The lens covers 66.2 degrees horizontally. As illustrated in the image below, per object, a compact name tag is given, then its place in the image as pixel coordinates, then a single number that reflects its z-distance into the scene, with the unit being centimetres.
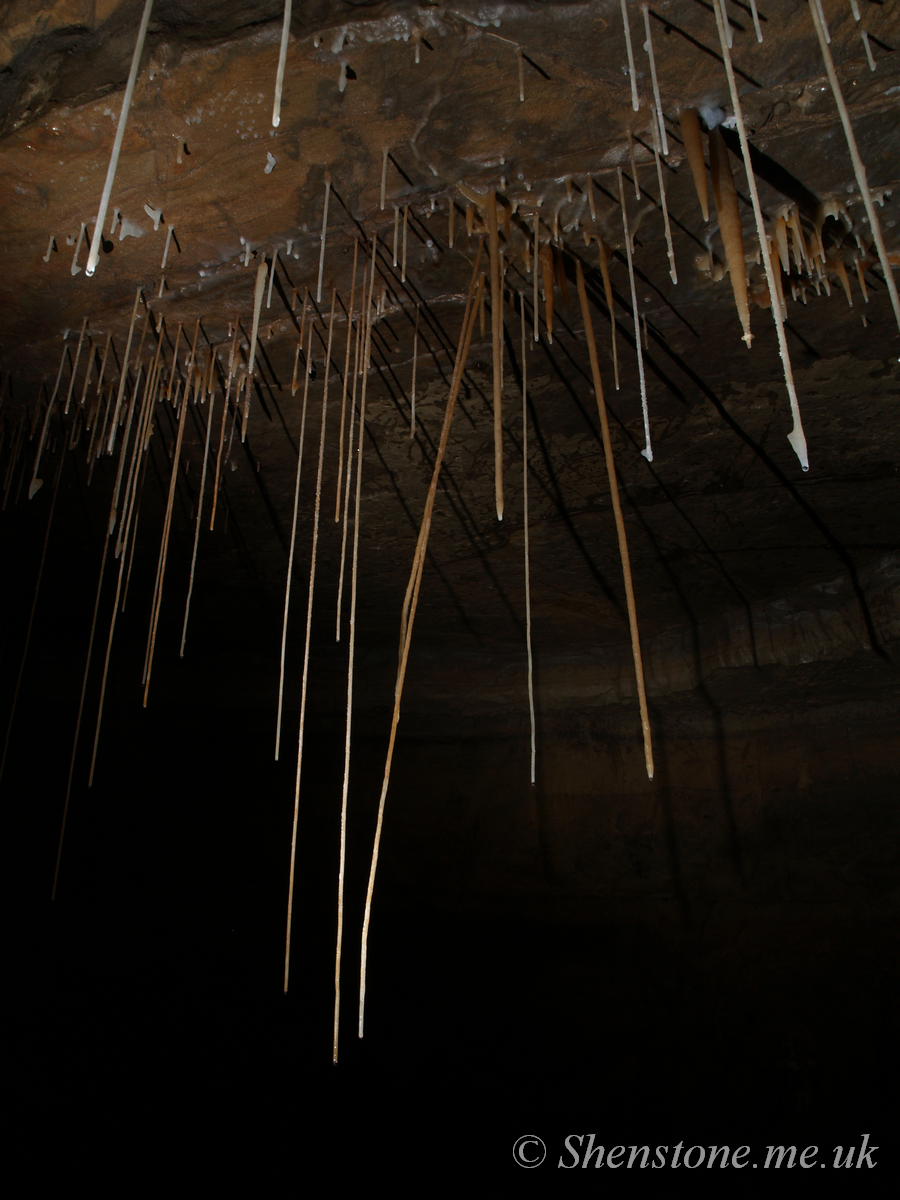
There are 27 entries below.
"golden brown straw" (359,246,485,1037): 155
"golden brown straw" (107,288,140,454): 244
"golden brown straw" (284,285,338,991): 255
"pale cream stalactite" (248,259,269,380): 229
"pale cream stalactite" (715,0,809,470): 122
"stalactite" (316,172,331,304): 207
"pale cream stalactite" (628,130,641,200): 191
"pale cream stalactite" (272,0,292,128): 122
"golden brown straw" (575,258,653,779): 149
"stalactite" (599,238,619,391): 223
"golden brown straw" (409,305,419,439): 261
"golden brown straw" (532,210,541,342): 219
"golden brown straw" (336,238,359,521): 226
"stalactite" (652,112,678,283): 182
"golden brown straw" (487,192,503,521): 178
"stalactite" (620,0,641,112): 158
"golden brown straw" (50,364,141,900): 498
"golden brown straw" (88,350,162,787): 274
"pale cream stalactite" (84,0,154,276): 107
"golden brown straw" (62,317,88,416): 258
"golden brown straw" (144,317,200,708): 259
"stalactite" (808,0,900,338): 120
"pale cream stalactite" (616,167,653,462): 200
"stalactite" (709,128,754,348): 189
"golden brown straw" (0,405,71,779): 343
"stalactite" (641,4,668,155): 164
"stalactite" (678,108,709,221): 185
